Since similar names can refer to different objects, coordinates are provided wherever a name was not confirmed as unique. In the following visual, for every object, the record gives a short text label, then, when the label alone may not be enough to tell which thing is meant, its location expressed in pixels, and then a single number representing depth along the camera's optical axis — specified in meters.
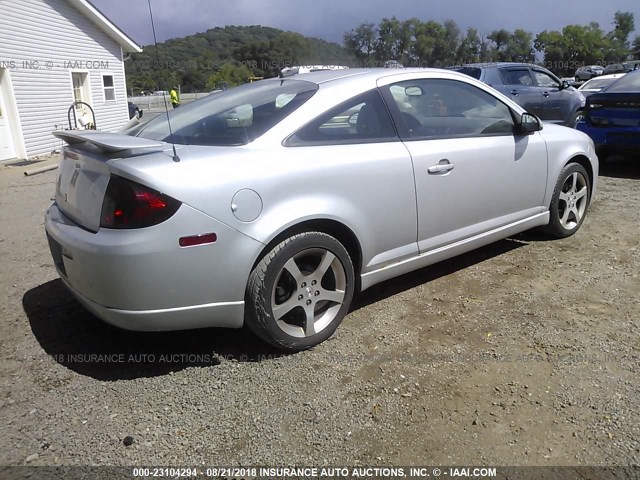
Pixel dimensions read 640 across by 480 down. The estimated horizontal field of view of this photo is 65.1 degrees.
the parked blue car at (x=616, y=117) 7.09
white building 12.85
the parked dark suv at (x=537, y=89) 9.69
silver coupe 2.40
